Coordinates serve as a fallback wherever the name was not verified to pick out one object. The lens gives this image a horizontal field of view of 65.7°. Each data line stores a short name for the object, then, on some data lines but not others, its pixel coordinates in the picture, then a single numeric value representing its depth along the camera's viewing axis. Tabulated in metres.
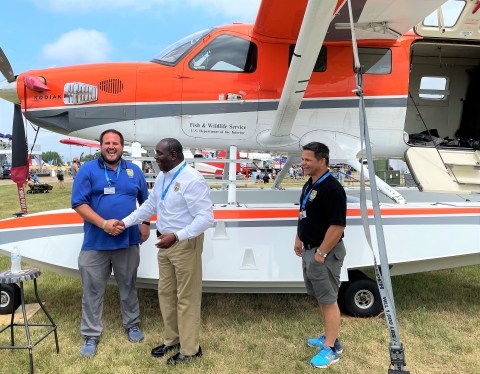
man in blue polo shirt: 3.02
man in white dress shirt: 2.73
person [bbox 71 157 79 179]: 18.16
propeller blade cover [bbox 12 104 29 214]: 4.12
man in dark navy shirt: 2.71
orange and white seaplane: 3.67
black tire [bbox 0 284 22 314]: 3.81
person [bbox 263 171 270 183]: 25.47
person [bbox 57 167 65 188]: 21.56
